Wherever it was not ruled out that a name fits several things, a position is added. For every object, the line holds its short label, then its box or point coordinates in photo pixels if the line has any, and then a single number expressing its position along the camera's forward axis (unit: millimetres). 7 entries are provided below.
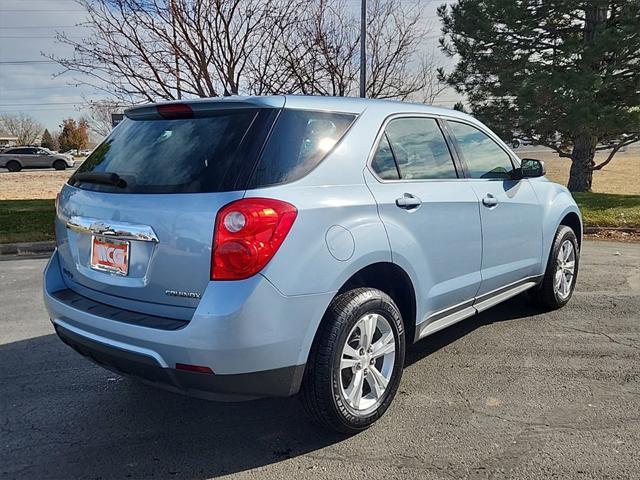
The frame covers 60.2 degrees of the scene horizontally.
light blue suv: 2422
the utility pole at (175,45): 10453
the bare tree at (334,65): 12011
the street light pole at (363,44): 11891
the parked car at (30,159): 40688
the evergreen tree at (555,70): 11797
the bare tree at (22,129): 92438
